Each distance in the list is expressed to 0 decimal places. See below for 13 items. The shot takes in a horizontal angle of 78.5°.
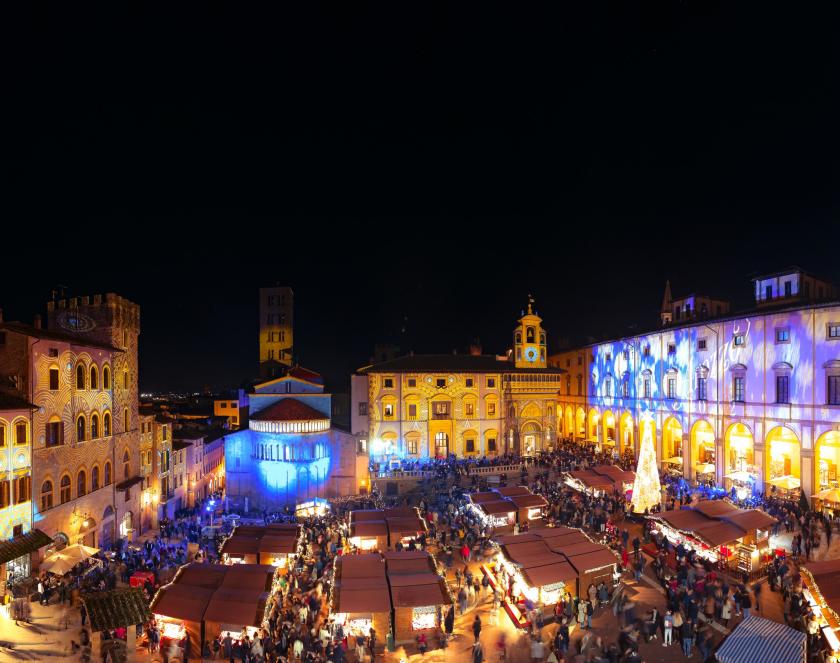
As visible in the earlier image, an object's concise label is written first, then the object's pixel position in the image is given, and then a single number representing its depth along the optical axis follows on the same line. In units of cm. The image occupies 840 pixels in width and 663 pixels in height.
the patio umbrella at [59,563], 2058
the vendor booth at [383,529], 2252
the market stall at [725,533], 1953
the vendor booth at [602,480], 2908
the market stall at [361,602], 1565
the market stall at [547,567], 1725
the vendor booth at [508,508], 2544
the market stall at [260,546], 2064
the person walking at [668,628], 1529
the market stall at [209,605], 1534
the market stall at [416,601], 1589
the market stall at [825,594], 1365
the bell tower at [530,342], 5144
